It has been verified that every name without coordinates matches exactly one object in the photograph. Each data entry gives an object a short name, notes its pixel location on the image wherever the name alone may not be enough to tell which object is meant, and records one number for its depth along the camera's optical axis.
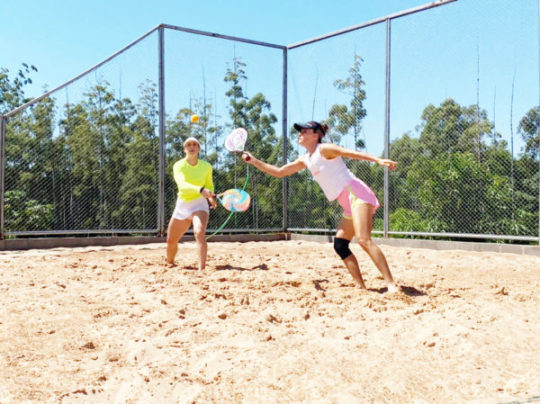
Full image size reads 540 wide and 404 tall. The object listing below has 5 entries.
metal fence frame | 8.88
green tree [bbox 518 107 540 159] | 7.76
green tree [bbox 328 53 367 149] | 9.77
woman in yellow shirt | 6.53
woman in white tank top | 5.04
